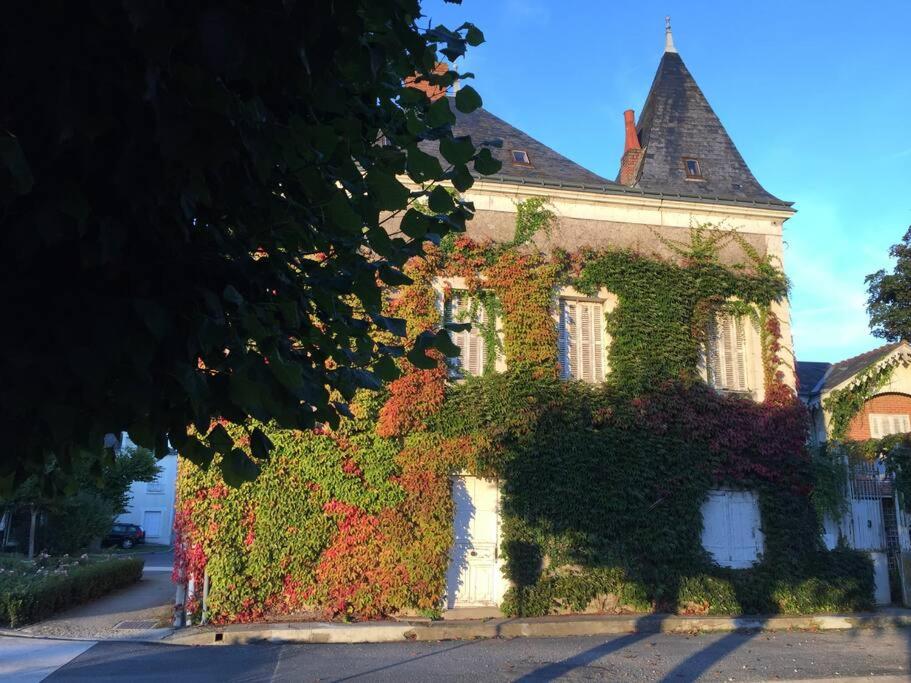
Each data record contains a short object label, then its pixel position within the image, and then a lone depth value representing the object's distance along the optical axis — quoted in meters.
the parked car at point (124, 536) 32.91
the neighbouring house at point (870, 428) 13.59
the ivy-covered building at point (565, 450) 11.52
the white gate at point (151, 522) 39.16
